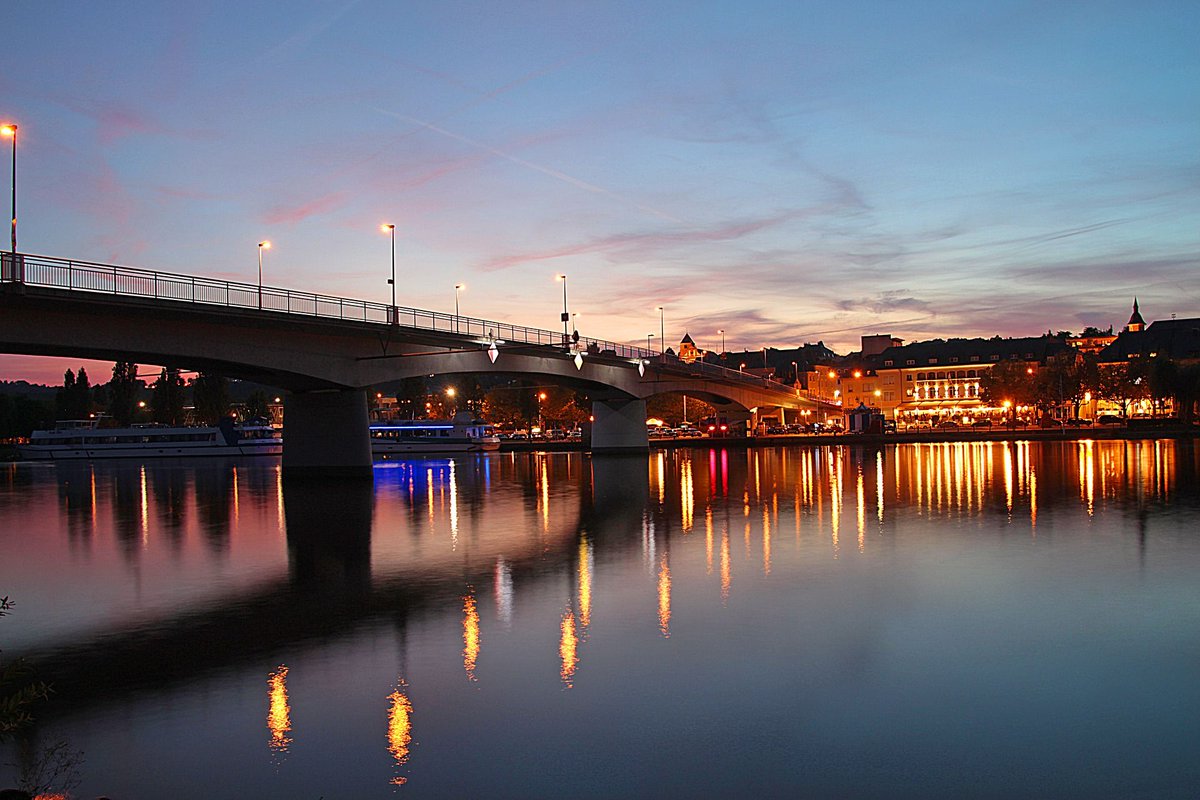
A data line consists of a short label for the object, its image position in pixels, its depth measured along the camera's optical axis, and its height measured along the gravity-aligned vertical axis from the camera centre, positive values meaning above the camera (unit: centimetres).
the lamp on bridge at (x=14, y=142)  3325 +1044
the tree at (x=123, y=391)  15550 +671
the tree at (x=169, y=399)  15412 +512
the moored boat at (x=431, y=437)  11650 -186
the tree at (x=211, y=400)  15550 +484
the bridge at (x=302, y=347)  4009 +435
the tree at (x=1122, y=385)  13450 +166
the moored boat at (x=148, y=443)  12269 -144
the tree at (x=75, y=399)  16700 +615
